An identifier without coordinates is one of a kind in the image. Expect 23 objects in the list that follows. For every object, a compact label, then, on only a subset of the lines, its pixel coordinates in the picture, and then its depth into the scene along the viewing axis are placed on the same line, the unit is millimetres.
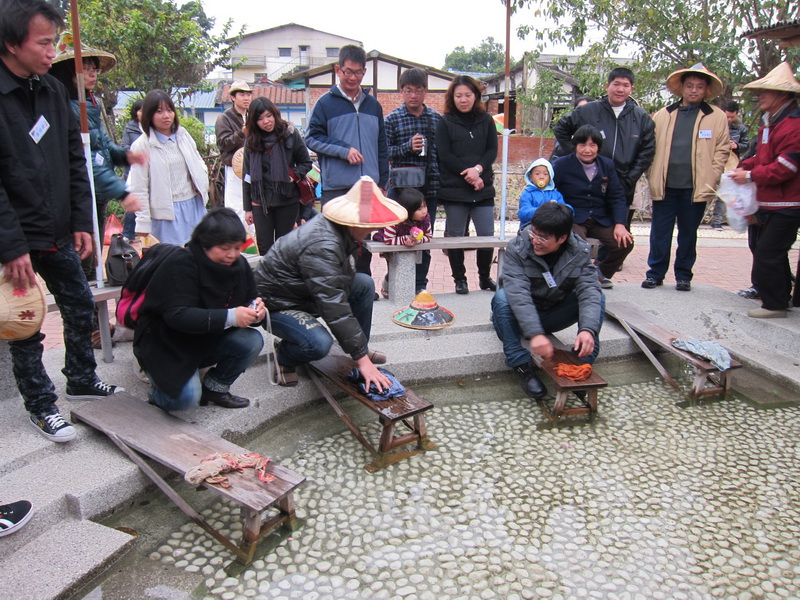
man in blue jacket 4480
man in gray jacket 3314
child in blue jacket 4445
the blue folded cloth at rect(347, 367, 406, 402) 2934
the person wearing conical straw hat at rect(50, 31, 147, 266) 3195
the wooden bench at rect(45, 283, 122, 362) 3199
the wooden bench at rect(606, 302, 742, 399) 3506
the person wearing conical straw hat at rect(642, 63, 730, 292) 4727
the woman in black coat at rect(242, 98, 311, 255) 4566
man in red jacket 4082
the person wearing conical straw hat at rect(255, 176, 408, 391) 2908
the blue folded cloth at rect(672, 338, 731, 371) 3498
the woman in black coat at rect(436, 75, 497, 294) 4641
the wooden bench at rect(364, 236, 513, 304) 4574
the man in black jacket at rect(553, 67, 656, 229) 4828
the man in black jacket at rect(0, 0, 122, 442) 2242
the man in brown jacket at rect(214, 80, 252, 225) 5773
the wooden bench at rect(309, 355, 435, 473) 2814
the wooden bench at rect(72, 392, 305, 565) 2211
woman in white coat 3926
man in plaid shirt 4742
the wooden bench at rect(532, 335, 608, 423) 3221
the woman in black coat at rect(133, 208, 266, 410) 2607
